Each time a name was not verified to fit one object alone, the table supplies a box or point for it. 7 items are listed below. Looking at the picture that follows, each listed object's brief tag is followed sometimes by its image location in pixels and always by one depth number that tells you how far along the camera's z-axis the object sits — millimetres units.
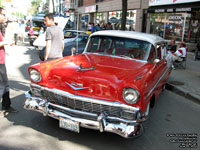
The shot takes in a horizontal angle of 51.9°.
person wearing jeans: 3768
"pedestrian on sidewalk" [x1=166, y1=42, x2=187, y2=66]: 9127
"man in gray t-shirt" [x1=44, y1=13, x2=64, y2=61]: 4438
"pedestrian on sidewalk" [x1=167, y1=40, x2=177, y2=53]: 10471
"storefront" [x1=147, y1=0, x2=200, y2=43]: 11789
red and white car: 2893
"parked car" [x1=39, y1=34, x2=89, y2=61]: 8880
